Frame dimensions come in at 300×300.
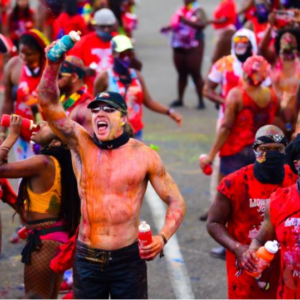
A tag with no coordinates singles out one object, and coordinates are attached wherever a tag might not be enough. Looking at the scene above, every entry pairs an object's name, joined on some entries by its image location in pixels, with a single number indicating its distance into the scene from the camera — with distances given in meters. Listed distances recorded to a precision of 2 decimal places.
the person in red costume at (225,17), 23.98
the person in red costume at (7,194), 11.98
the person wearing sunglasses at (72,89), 13.04
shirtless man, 9.22
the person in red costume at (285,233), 8.14
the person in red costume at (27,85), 14.54
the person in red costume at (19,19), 25.94
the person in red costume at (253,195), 9.72
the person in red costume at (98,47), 17.65
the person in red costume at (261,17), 21.28
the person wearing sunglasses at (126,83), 15.17
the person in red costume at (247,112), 13.69
